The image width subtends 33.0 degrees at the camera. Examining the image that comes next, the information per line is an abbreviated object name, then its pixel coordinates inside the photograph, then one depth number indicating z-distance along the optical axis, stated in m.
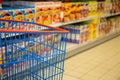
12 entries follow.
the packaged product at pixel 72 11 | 3.33
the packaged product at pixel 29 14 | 2.31
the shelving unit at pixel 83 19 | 2.97
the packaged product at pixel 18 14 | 2.17
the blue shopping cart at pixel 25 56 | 1.71
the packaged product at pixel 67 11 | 3.19
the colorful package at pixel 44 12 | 2.57
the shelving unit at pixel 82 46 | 3.41
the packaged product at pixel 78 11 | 3.49
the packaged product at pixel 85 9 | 3.62
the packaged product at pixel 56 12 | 2.87
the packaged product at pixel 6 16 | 2.00
